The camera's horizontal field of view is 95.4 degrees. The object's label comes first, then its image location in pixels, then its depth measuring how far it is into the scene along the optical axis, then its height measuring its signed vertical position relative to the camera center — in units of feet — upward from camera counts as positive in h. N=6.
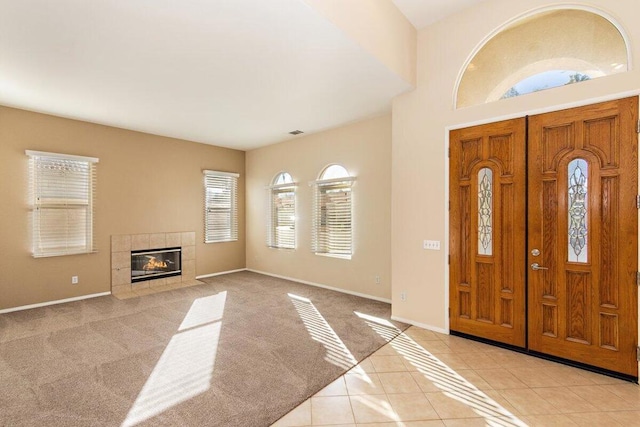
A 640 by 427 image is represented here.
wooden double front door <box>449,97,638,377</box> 8.24 -0.62
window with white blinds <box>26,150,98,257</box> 14.70 +0.66
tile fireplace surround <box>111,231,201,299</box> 17.22 -2.92
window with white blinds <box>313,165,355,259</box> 17.26 +0.09
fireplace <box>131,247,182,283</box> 18.19 -3.19
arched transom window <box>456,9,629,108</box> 8.66 +5.18
